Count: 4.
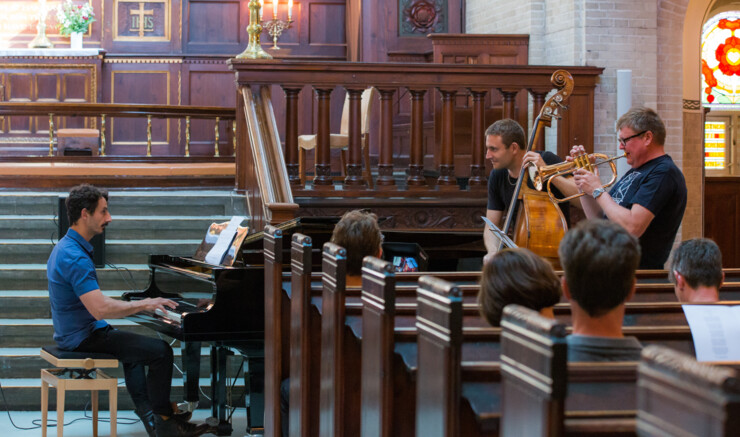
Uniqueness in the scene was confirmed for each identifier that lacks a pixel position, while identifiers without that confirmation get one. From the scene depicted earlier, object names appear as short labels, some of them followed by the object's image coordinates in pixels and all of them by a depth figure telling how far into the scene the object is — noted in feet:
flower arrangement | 35.96
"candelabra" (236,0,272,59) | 26.48
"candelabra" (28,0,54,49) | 36.24
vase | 36.22
